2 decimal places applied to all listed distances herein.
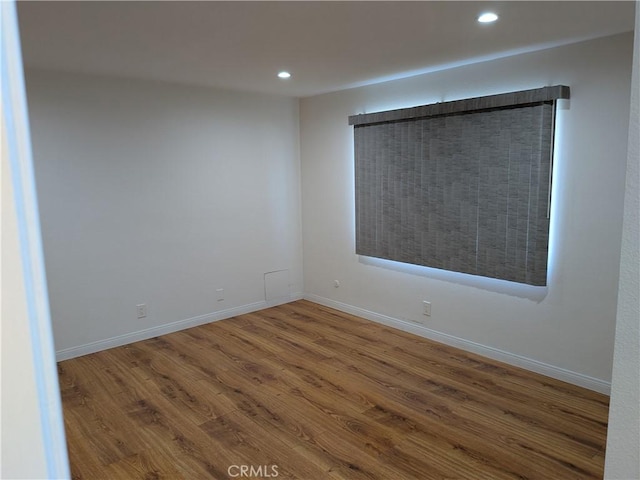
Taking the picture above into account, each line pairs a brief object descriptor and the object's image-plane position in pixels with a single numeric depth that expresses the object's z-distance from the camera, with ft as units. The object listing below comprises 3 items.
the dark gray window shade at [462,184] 11.14
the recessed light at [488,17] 8.18
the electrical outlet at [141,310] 14.38
